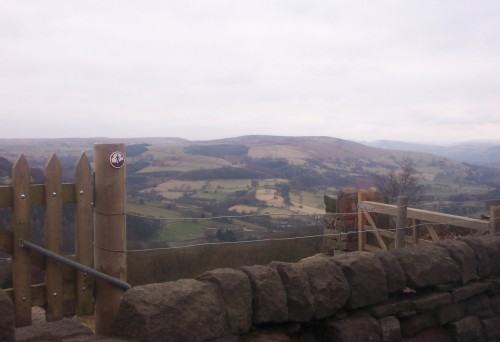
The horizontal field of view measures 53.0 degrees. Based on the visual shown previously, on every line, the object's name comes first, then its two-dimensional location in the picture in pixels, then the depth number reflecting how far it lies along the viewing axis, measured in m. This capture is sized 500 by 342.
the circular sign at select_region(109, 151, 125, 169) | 3.42
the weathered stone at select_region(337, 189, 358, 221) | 10.94
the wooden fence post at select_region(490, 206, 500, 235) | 6.17
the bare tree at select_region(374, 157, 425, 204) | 22.33
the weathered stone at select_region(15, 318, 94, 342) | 3.17
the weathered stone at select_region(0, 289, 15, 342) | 2.86
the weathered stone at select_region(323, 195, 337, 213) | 11.94
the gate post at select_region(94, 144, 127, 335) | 3.42
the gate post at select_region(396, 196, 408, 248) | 6.43
